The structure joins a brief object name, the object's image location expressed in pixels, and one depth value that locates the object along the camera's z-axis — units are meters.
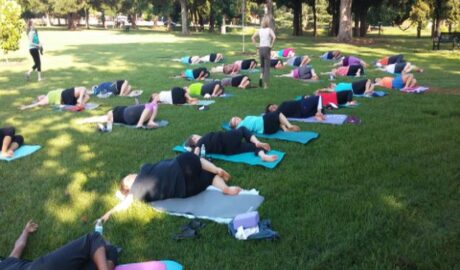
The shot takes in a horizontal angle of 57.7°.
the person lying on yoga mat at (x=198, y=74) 13.64
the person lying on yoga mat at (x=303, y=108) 8.42
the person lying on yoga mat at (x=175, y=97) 10.07
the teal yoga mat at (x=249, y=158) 5.94
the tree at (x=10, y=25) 17.70
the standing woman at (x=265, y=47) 12.21
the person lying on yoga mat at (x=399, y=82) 11.38
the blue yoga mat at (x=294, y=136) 7.00
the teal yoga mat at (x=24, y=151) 6.56
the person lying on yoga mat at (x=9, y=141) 6.68
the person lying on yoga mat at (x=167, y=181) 4.91
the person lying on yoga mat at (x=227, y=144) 6.33
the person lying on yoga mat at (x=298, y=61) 16.31
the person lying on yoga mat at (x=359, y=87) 10.39
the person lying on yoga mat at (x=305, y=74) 13.27
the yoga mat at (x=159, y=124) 8.19
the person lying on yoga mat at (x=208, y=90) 11.09
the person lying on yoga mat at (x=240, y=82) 12.27
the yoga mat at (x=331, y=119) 8.09
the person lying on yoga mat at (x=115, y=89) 11.37
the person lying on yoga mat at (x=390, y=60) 15.24
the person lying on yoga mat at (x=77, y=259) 3.18
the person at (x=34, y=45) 14.21
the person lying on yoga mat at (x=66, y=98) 10.09
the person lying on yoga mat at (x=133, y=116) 8.16
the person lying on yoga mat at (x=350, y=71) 13.66
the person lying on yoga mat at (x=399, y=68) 13.94
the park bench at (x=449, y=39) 22.48
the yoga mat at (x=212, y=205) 4.57
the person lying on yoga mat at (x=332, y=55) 18.72
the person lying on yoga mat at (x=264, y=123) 7.39
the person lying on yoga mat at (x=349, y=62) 14.91
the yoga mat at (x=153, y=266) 3.59
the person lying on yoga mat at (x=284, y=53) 19.32
